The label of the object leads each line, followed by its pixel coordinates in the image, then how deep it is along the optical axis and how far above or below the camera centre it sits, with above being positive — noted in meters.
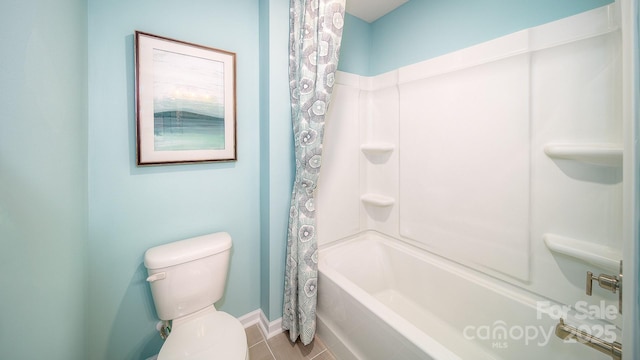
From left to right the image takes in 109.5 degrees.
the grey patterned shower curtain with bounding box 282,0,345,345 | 1.35 +0.32
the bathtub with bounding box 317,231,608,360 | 1.11 -0.81
